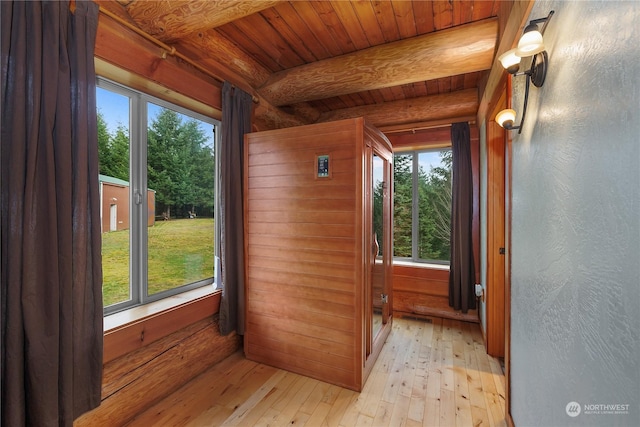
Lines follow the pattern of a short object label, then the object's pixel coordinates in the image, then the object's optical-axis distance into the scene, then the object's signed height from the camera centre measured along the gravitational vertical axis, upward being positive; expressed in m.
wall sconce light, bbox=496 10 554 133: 0.96 +0.60
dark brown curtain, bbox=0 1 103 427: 1.16 -0.02
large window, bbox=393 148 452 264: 3.55 +0.07
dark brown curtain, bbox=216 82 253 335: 2.25 +0.01
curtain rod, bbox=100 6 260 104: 1.51 +1.11
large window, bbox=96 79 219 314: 1.77 +0.12
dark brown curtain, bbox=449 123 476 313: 3.09 -0.16
